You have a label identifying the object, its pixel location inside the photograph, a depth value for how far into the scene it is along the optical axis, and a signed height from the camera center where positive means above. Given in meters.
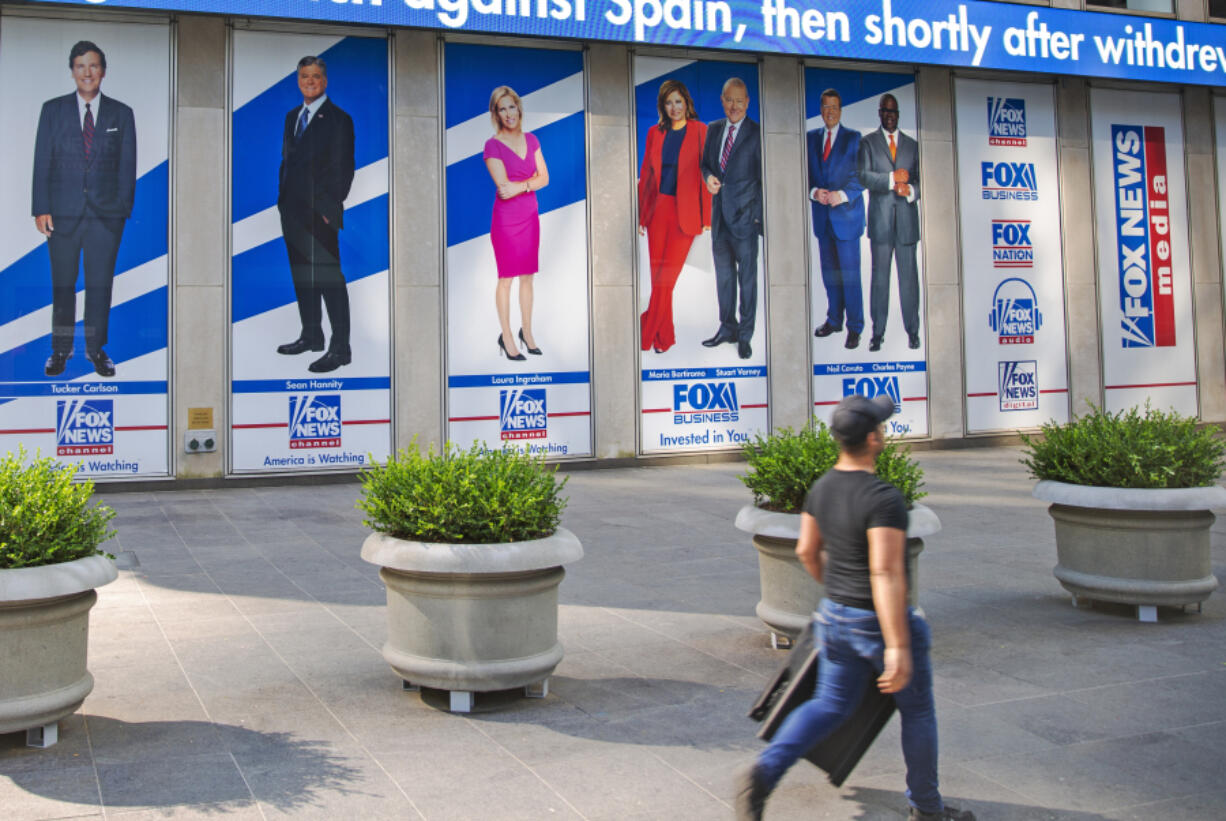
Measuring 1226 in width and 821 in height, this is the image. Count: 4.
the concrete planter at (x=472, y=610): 5.79 -0.77
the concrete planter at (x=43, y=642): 5.11 -0.78
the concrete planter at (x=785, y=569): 6.72 -0.70
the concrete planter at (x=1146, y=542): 7.56 -0.66
